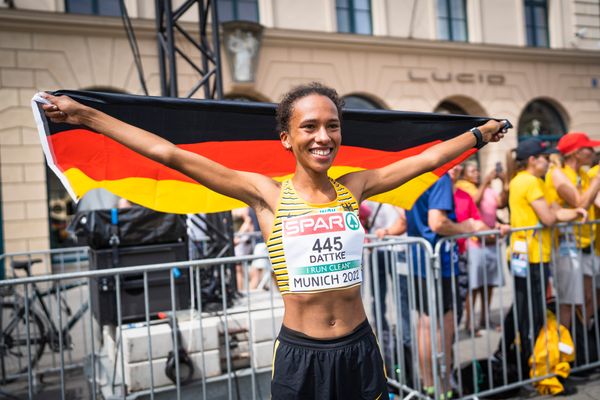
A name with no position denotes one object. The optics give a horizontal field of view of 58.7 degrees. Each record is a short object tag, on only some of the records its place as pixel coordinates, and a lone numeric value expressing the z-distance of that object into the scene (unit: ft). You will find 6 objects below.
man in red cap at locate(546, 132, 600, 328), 15.39
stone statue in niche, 41.55
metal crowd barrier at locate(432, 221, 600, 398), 14.38
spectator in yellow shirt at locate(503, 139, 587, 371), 14.97
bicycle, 18.34
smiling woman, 7.16
